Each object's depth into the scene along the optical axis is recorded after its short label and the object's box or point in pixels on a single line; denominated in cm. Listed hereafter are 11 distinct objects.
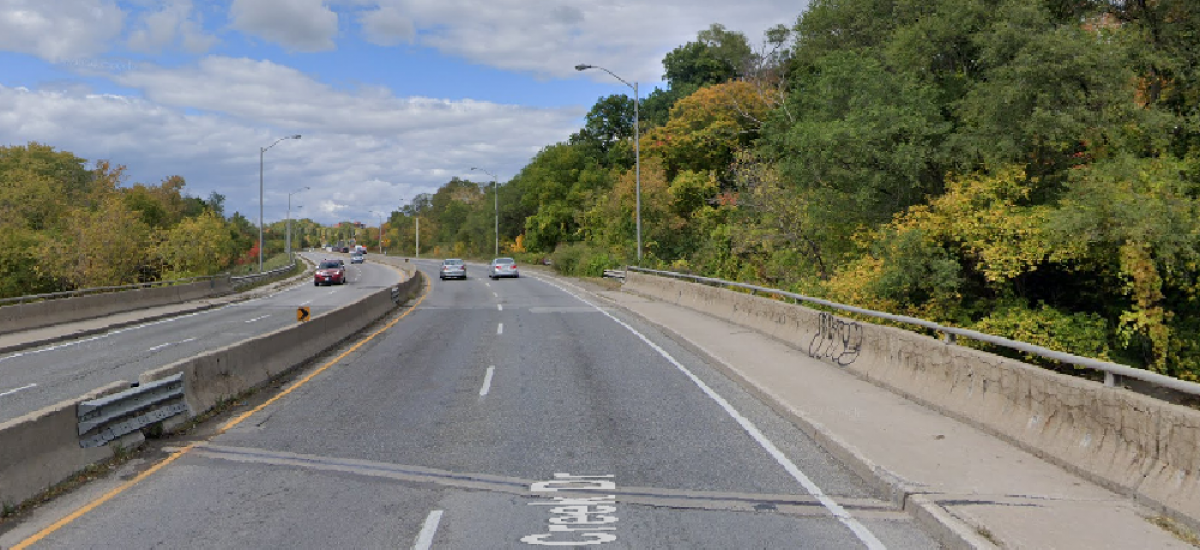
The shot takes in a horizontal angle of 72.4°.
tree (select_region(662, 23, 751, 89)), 6469
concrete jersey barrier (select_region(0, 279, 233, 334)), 2405
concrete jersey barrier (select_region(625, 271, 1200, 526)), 609
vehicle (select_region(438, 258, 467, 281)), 5588
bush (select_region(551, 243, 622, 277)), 5356
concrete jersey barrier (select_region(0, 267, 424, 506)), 696
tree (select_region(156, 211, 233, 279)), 5828
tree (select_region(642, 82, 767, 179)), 4788
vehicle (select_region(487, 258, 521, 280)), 5722
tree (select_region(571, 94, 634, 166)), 8175
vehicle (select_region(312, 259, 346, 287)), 5322
